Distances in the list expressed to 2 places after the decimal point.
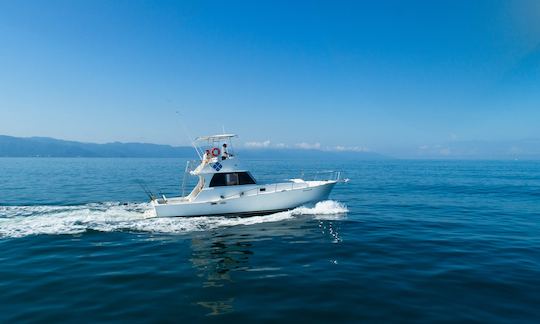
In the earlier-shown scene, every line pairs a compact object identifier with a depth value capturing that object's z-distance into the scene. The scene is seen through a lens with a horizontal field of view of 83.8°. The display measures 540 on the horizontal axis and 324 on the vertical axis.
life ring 20.96
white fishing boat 20.23
